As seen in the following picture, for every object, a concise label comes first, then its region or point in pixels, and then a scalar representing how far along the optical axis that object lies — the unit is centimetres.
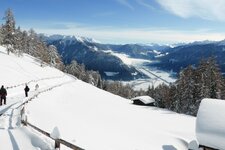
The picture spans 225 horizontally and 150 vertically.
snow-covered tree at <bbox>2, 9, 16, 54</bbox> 5135
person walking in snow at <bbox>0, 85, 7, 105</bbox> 1838
